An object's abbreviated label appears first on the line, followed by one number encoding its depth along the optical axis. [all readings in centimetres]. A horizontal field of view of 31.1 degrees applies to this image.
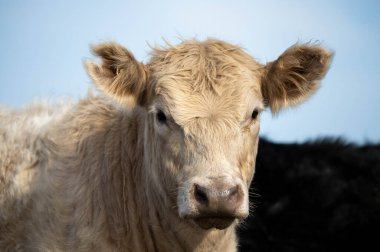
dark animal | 1022
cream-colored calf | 536
